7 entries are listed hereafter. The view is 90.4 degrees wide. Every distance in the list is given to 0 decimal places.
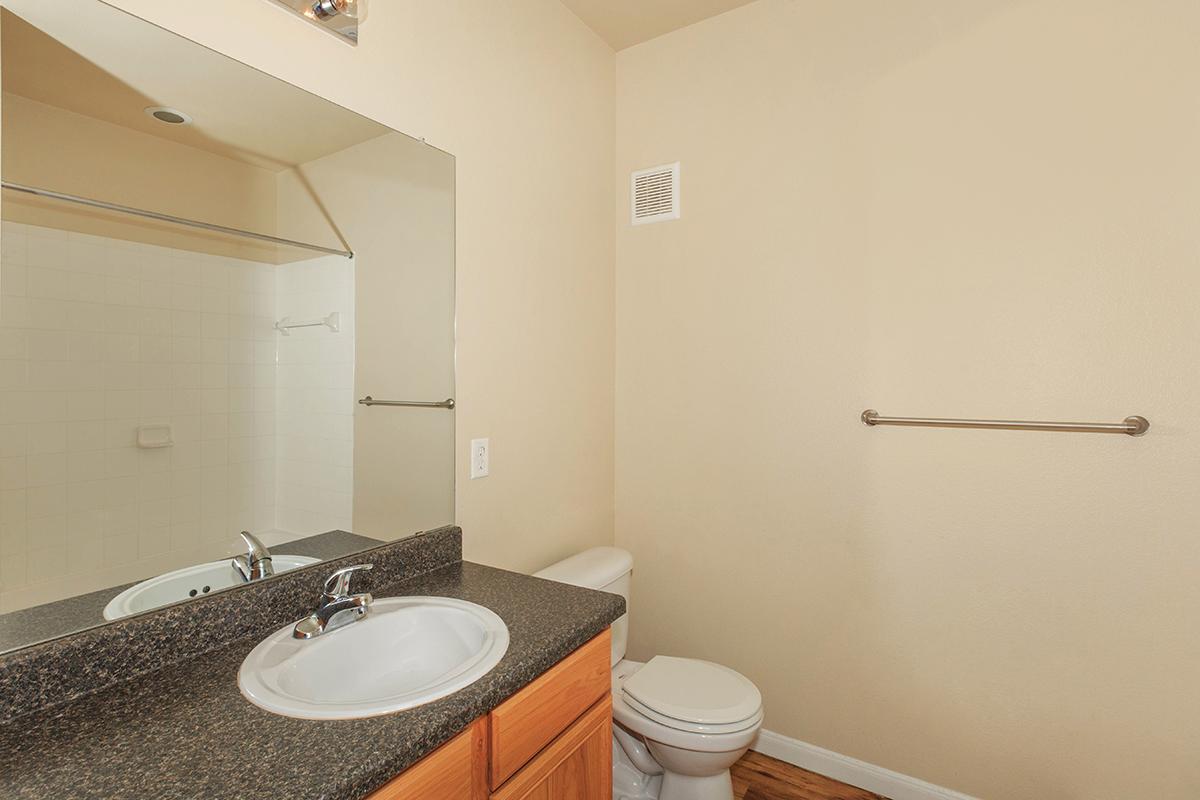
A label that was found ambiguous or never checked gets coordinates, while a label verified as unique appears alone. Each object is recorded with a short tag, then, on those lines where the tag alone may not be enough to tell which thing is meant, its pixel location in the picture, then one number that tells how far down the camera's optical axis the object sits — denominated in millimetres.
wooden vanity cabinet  871
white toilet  1535
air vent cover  2180
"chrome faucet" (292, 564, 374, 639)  1098
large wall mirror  912
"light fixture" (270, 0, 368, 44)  1221
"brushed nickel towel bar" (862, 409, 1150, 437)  1471
